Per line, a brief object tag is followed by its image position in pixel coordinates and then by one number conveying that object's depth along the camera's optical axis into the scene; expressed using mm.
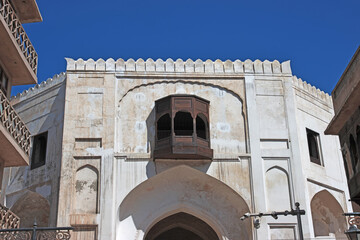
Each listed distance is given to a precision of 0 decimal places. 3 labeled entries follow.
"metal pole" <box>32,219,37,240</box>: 8691
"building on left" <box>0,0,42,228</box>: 11422
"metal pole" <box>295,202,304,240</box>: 11086
